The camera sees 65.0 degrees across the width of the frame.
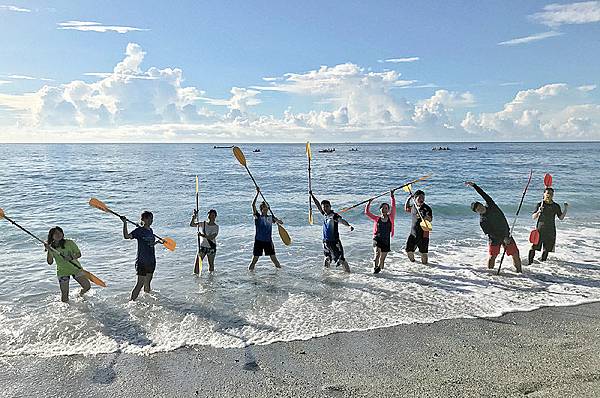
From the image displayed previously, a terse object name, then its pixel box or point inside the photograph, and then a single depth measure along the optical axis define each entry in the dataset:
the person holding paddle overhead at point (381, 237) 9.57
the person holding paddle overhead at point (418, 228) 9.92
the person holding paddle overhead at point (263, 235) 9.62
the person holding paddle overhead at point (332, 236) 9.30
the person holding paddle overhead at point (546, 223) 9.84
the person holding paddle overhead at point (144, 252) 7.98
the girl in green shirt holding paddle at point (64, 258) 7.80
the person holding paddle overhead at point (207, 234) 9.42
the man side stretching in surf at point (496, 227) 9.27
